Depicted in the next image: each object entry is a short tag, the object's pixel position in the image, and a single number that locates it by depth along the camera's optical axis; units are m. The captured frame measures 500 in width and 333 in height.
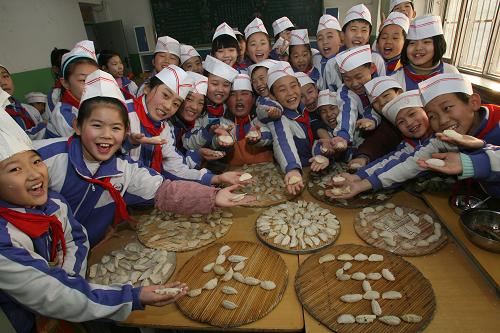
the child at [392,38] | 2.40
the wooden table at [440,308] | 0.89
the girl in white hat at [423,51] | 1.98
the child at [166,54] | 2.76
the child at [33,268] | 0.86
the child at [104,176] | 1.27
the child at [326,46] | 2.61
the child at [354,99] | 1.89
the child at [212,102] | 2.22
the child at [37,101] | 3.47
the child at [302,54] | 2.68
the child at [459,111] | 1.29
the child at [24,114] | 2.39
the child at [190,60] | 2.89
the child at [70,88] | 1.80
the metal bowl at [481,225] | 1.10
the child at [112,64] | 3.18
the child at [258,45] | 2.82
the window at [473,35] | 2.95
